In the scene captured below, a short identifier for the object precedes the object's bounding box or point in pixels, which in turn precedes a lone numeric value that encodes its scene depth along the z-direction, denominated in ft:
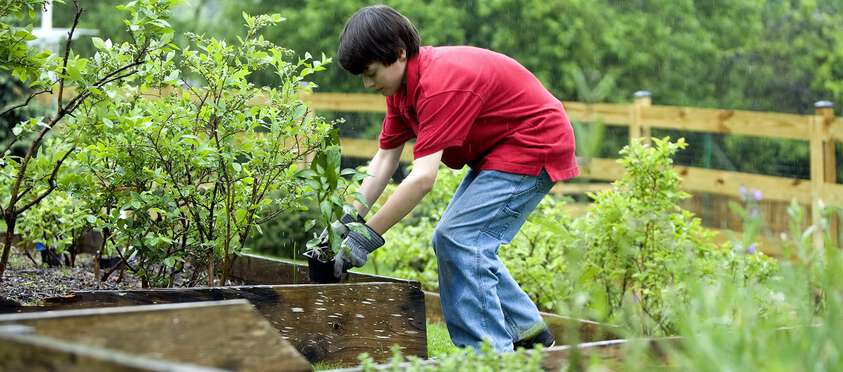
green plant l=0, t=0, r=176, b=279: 11.41
